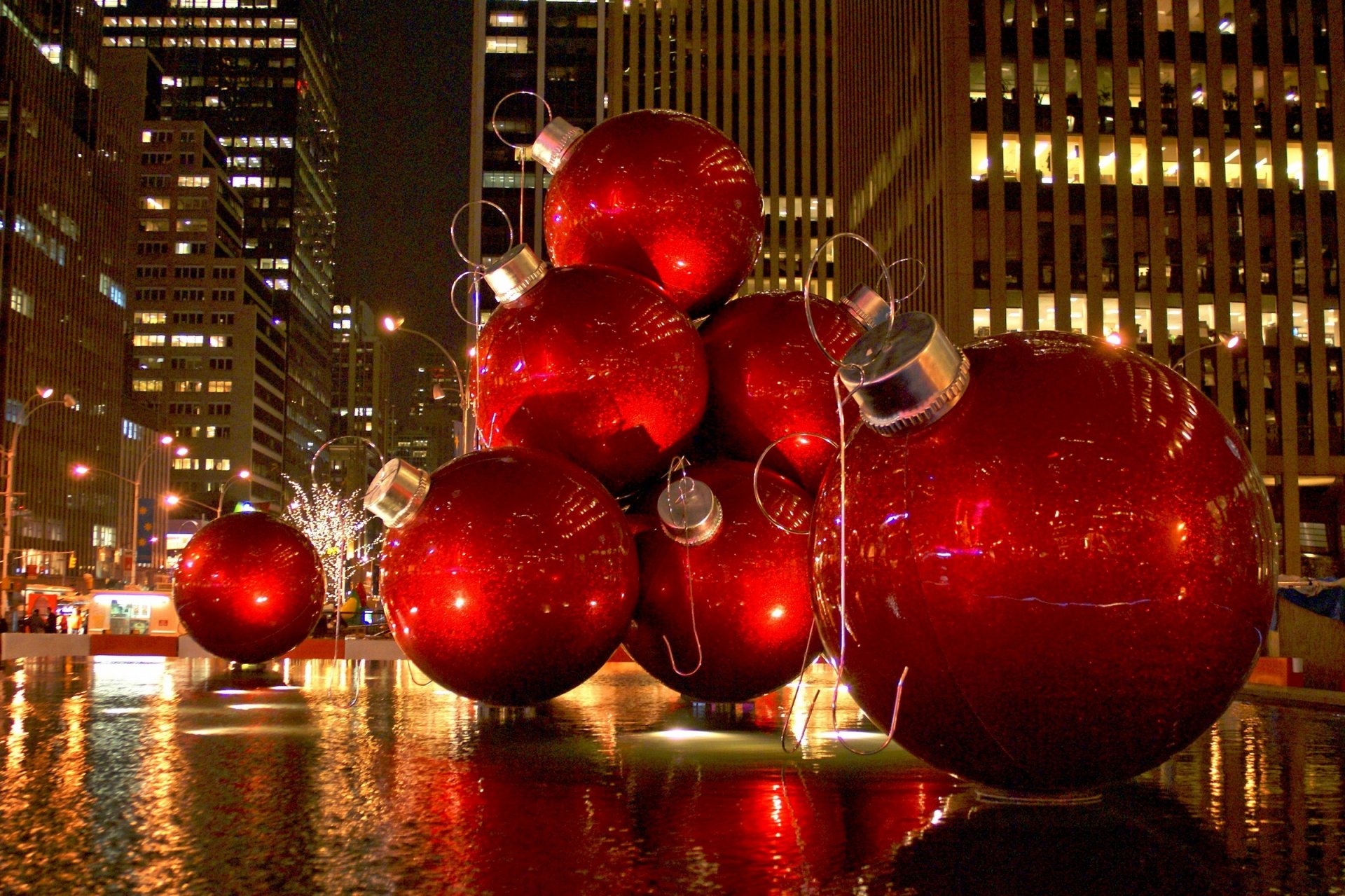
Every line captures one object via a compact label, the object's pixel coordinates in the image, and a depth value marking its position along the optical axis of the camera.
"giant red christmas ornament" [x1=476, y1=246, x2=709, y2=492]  7.26
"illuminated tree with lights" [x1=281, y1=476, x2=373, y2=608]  64.44
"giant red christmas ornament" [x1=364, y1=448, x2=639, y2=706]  6.66
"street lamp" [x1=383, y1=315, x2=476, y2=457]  16.02
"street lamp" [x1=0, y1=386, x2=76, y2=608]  37.22
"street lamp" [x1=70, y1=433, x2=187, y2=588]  44.56
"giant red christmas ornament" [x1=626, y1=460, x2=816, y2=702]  7.41
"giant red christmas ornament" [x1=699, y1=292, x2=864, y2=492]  7.79
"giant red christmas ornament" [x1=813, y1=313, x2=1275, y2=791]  4.24
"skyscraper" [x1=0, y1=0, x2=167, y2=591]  93.12
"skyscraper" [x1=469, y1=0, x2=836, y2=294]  106.12
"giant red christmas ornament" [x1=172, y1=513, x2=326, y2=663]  11.66
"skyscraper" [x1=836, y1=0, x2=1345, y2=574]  54.88
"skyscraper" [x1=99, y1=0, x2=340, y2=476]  192.88
